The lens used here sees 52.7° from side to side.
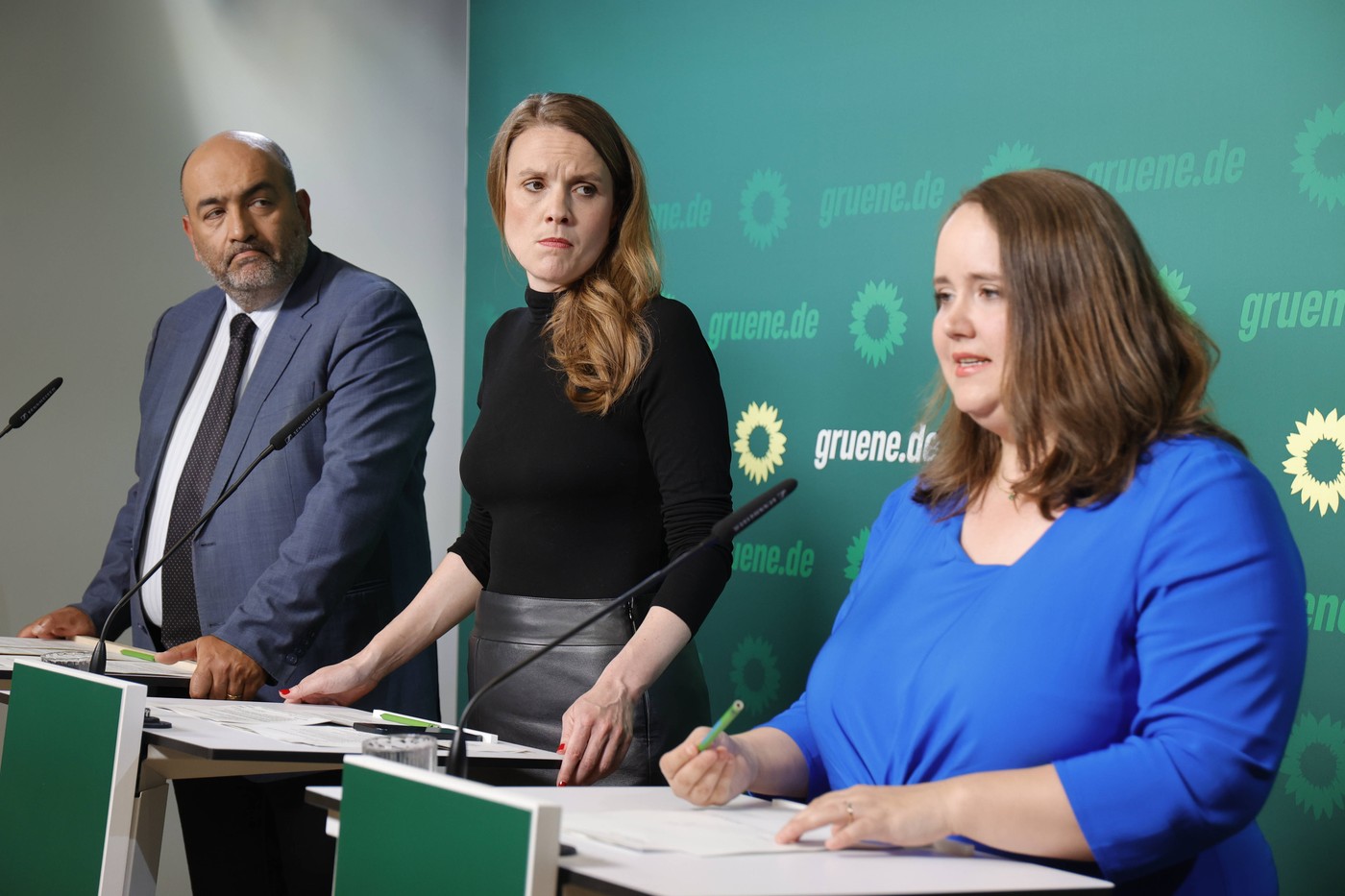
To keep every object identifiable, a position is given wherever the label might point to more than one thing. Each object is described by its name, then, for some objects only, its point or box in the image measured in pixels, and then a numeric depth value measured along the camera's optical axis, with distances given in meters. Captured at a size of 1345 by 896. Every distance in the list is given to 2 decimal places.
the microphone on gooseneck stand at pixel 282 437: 2.18
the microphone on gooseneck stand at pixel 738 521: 1.50
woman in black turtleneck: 2.05
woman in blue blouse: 1.30
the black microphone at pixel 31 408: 2.79
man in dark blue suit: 2.56
